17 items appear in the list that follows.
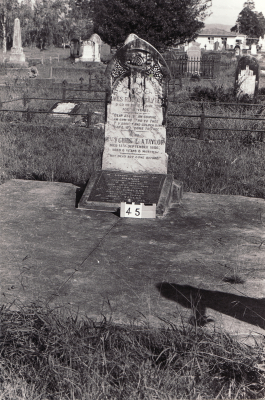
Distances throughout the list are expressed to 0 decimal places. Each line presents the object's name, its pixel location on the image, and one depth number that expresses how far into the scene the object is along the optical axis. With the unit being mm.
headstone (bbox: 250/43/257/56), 77031
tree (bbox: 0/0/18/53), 58562
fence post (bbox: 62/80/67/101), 16512
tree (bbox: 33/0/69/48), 69506
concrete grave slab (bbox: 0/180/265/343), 3713
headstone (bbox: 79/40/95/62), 32219
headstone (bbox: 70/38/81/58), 36969
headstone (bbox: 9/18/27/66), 30188
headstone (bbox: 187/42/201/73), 29208
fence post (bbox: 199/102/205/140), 11050
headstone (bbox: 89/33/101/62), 32188
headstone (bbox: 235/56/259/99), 16109
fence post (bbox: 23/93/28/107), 14753
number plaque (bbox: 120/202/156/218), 5801
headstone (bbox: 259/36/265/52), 116406
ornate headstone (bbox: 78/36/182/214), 6160
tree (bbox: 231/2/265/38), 108000
